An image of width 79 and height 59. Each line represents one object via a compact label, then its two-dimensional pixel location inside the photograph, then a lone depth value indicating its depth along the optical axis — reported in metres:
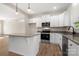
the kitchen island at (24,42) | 1.30
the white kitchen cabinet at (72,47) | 1.26
